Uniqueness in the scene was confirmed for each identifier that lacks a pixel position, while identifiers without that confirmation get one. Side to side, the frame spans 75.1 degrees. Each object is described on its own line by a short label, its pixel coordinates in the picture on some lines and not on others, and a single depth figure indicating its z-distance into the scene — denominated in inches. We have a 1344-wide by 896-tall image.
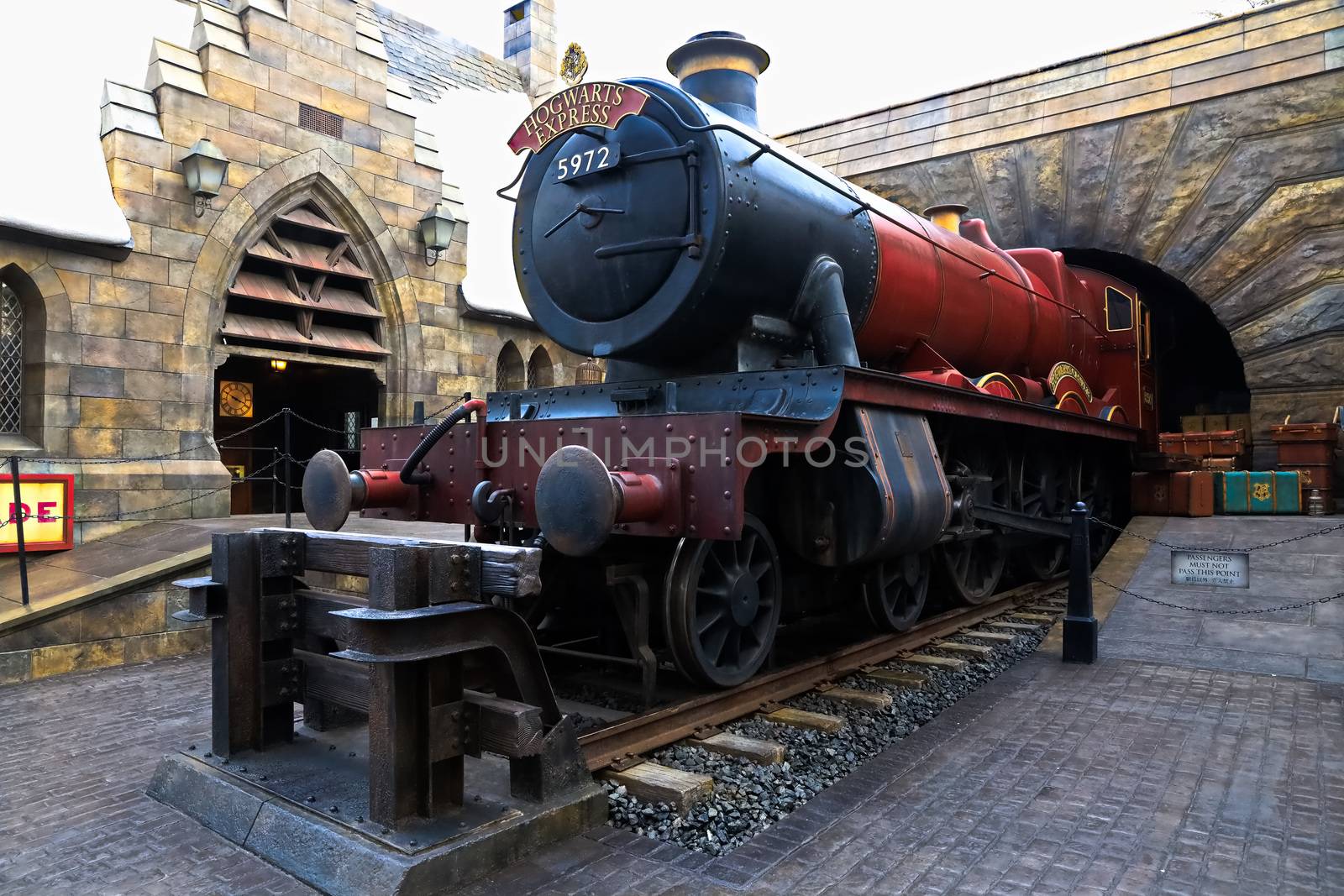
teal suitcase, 328.8
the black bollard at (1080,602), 201.6
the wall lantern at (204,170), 320.5
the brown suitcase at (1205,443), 395.2
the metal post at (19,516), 212.1
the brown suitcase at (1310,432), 350.3
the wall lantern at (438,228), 405.7
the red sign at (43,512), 254.5
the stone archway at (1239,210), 371.9
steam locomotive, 140.6
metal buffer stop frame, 98.9
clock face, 455.5
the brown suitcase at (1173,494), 327.3
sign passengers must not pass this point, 213.0
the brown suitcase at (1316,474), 350.6
